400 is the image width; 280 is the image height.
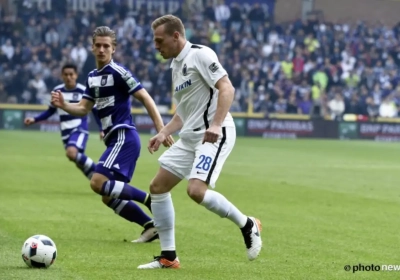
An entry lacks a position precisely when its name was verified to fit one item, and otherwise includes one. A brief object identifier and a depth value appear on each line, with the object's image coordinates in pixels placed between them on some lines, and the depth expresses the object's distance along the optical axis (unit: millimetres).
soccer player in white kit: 14287
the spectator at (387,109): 74539
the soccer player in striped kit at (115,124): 17572
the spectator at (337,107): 73761
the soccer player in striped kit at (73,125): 28708
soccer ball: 14115
